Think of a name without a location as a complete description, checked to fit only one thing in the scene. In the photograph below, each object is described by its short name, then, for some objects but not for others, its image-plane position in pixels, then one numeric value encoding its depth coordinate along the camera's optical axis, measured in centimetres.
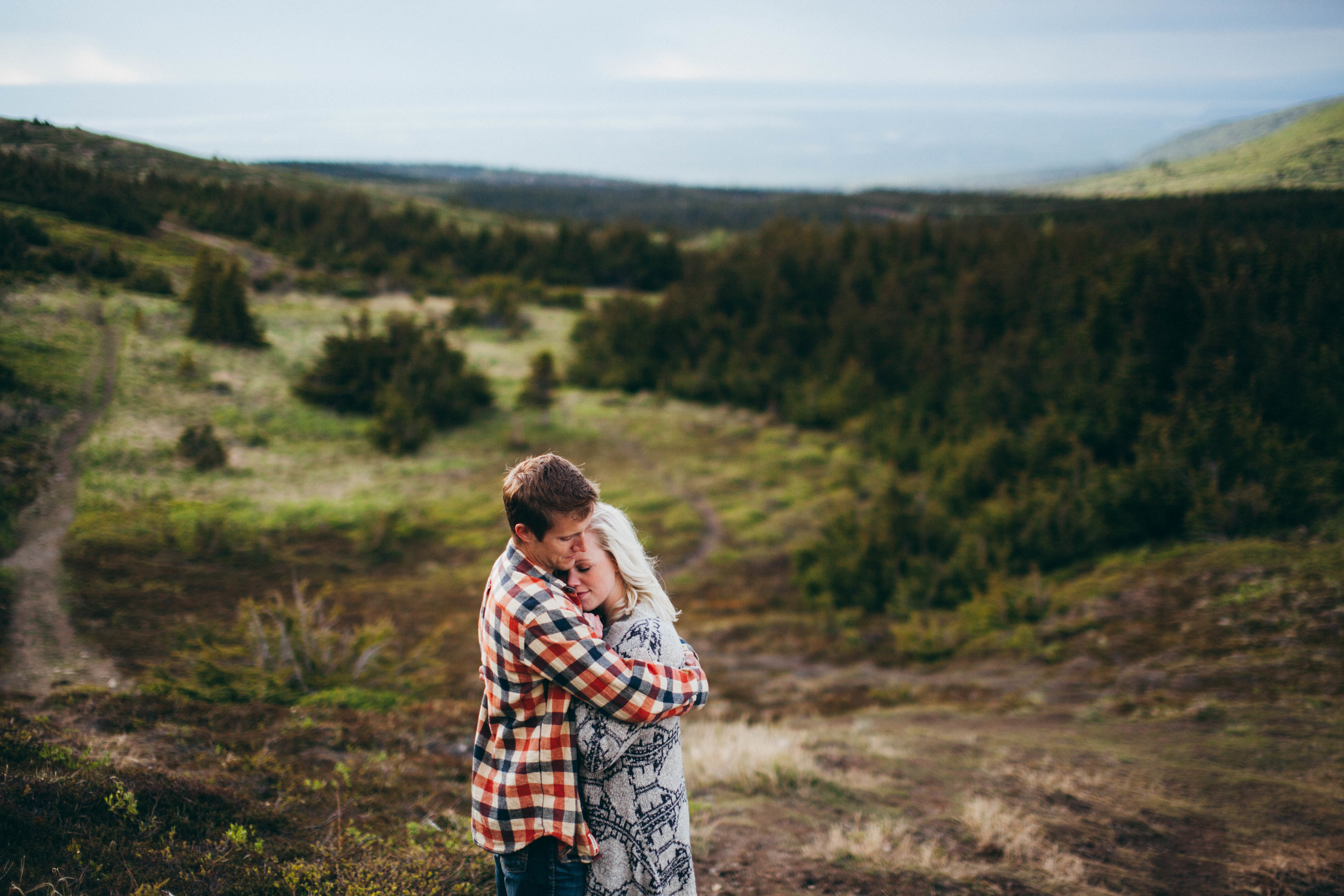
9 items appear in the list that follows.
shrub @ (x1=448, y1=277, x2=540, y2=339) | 3475
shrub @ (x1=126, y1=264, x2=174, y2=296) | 1734
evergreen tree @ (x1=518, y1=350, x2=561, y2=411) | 2666
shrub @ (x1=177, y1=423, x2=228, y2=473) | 1625
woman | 215
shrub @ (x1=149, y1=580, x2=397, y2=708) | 703
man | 199
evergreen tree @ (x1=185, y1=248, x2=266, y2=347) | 2080
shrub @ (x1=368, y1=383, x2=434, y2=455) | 2202
